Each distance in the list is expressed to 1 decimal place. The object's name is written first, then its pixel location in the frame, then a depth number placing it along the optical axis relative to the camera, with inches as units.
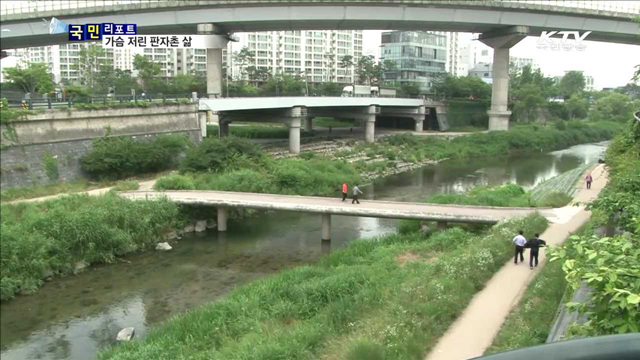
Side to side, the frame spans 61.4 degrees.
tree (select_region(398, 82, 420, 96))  3297.7
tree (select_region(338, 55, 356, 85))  4872.0
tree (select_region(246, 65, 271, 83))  4361.5
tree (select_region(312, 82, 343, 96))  2438.5
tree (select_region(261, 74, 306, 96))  3371.3
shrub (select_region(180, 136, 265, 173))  1407.5
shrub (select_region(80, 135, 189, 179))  1342.3
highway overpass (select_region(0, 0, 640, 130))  1939.0
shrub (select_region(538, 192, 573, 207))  1093.1
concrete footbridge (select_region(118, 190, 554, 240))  991.0
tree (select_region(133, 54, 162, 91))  3267.7
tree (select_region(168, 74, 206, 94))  3058.6
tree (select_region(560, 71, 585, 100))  4943.7
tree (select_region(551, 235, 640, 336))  173.9
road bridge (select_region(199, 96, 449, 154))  1843.0
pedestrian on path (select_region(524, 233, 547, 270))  685.3
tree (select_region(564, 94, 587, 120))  3737.7
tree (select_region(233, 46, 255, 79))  4641.5
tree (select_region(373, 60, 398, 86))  4453.7
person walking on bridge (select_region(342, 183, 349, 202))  1095.7
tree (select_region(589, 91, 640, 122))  3555.6
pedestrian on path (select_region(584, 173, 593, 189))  1309.7
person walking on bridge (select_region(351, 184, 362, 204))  1078.4
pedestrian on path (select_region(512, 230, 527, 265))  709.3
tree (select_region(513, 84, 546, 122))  3344.0
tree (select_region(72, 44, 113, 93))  2861.7
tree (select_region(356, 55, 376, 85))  4478.3
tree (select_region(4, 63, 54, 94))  2337.6
